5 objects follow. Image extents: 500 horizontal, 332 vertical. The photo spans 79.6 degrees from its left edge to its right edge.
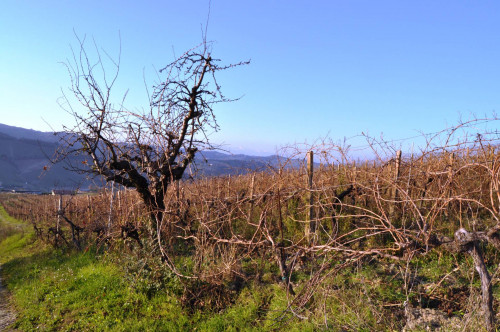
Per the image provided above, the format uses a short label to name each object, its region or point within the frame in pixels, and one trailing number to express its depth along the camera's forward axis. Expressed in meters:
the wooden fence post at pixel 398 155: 6.00
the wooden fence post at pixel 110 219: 8.33
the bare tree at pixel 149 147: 5.51
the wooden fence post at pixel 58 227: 10.47
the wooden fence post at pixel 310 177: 6.41
